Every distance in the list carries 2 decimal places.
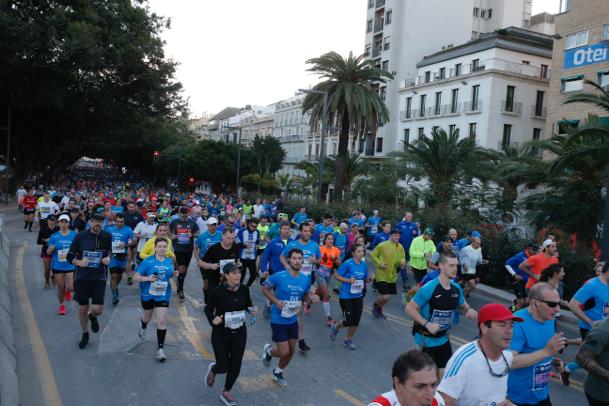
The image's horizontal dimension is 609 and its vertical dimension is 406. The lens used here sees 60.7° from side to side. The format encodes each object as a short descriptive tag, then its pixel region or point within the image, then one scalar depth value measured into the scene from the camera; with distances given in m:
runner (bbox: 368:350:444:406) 2.75
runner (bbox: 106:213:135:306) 10.40
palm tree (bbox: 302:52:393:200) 28.58
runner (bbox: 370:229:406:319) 9.70
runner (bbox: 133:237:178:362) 7.14
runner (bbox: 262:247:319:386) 6.51
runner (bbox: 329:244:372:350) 8.18
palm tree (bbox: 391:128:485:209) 22.58
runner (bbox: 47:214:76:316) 9.20
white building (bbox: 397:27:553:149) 40.22
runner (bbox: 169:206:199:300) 11.01
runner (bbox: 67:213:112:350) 7.64
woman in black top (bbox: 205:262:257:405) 5.93
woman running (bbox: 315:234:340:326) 9.68
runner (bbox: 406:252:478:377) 5.46
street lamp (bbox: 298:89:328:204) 25.13
